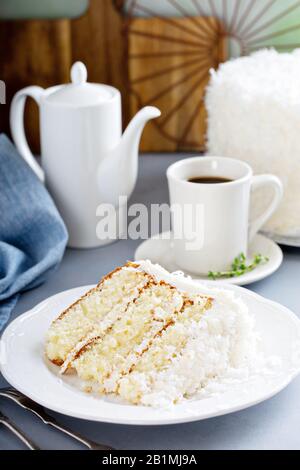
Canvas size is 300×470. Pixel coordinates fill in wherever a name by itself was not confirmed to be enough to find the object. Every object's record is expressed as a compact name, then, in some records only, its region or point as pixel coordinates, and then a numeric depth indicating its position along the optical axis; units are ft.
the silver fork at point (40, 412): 2.42
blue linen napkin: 3.21
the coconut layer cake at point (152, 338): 2.56
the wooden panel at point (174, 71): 4.04
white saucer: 3.18
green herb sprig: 3.17
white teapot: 3.32
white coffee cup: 3.15
